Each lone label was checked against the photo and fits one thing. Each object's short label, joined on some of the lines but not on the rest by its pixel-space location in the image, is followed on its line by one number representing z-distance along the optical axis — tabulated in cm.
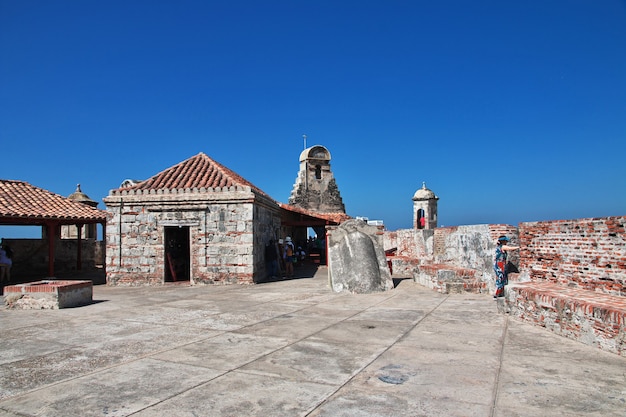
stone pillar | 1111
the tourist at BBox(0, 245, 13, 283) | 1513
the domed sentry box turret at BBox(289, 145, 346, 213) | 3014
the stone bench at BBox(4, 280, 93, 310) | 904
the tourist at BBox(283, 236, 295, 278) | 1631
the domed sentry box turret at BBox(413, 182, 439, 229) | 3139
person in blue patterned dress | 901
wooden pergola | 1475
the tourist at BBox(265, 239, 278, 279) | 1605
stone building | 1401
